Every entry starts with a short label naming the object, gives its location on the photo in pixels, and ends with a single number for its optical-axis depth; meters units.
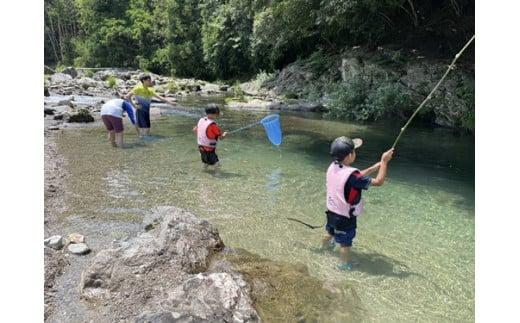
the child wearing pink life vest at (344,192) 4.87
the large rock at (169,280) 3.66
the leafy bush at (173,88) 29.42
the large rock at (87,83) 27.78
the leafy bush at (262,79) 28.66
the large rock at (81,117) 15.01
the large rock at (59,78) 29.08
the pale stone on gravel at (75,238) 5.29
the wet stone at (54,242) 5.09
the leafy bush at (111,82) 29.84
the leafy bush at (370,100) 16.83
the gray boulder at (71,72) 34.70
